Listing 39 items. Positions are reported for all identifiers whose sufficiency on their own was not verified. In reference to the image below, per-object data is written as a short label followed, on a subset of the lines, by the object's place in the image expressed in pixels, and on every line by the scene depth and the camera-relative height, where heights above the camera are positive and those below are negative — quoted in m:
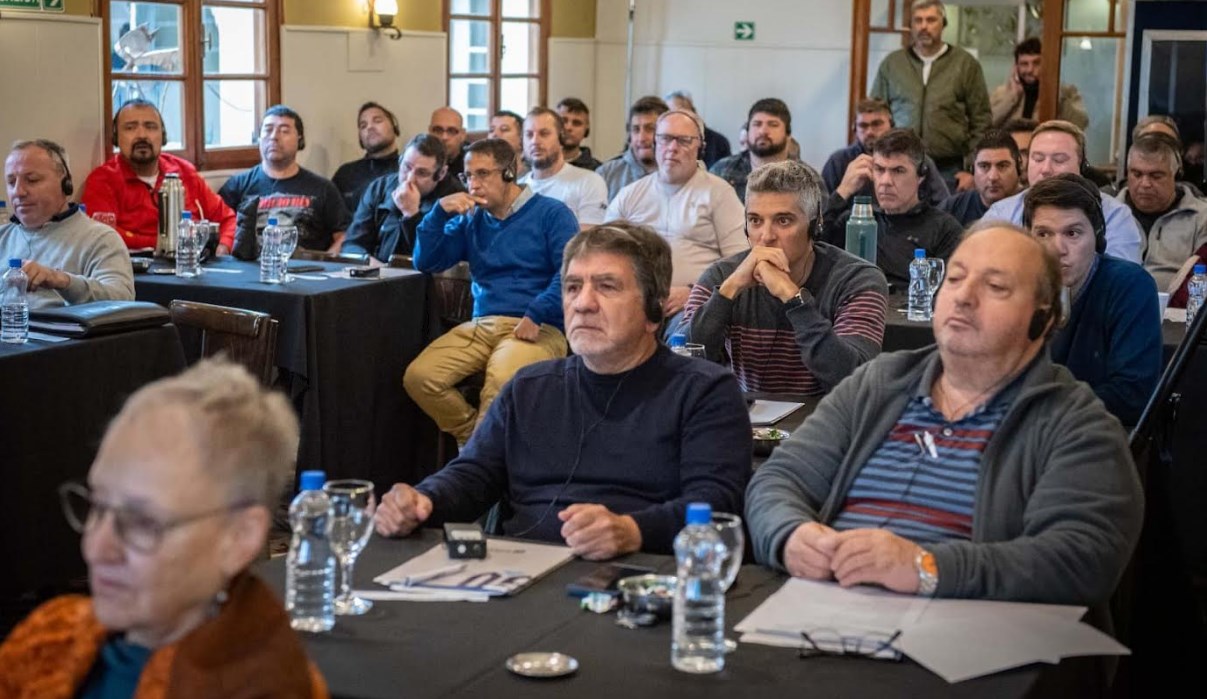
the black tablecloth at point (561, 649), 1.94 -0.66
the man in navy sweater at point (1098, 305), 3.75 -0.36
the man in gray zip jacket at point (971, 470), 2.32 -0.50
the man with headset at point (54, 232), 5.18 -0.33
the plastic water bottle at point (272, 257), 5.72 -0.44
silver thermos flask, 6.35 -0.32
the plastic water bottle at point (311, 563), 2.18 -0.58
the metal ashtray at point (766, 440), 3.28 -0.60
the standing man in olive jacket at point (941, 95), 9.77 +0.34
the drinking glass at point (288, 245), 5.72 -0.40
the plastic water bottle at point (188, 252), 5.81 -0.43
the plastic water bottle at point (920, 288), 5.12 -0.45
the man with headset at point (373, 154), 8.57 -0.09
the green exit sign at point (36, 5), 6.70 +0.52
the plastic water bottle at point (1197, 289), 5.07 -0.43
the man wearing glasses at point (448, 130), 8.95 +0.05
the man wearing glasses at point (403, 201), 6.75 -0.28
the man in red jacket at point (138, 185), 6.95 -0.23
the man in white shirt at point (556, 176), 7.62 -0.16
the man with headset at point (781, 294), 3.92 -0.36
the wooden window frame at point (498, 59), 10.19 +0.55
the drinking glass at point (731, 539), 2.18 -0.53
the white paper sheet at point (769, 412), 3.48 -0.59
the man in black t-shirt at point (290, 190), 7.59 -0.26
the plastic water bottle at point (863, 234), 5.71 -0.30
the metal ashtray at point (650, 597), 2.19 -0.62
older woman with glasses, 1.56 -0.39
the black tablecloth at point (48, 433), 4.21 -0.81
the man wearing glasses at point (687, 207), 6.46 -0.25
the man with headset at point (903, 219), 5.75 -0.25
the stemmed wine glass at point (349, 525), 2.27 -0.55
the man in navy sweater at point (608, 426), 2.86 -0.51
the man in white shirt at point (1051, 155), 6.12 -0.01
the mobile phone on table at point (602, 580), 2.30 -0.63
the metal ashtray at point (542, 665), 1.97 -0.65
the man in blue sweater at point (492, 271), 5.71 -0.48
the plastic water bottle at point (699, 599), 2.02 -0.58
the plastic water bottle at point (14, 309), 4.45 -0.50
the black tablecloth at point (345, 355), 5.38 -0.76
